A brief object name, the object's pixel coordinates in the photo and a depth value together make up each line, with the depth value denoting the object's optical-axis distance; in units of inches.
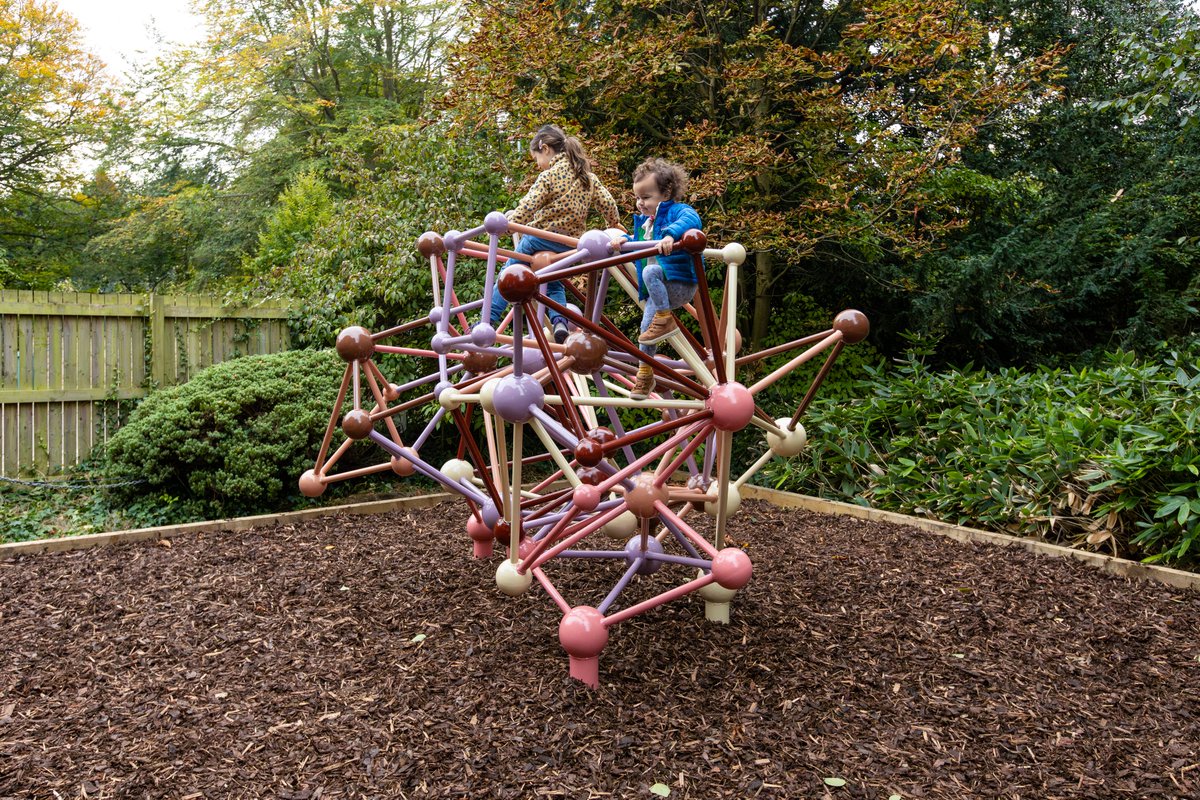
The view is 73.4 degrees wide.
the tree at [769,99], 242.5
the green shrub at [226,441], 206.8
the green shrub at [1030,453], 167.3
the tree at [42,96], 567.2
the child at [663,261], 113.6
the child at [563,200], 135.0
